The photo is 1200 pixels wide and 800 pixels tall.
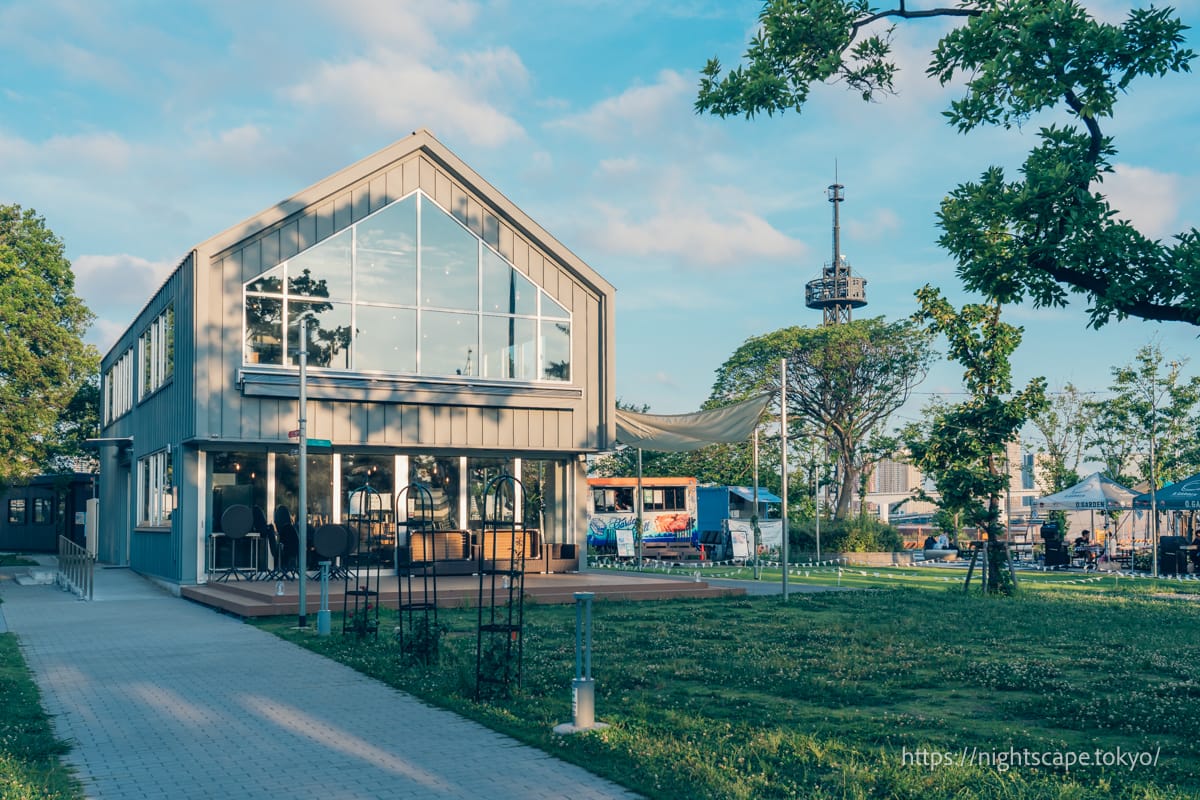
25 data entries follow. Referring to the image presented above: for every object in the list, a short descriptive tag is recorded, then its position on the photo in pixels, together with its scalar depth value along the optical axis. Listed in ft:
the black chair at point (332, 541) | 60.90
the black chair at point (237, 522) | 62.64
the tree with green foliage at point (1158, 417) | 129.08
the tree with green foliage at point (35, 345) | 106.93
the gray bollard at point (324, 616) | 44.94
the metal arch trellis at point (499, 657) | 29.55
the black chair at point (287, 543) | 65.92
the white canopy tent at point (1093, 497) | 97.86
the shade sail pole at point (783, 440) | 59.11
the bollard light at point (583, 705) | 24.75
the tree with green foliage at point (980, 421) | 64.08
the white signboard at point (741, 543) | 112.27
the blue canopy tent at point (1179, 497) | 87.97
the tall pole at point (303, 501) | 48.32
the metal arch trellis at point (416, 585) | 35.35
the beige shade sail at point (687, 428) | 74.08
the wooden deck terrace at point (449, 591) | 53.57
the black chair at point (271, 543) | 65.36
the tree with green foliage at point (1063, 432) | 154.20
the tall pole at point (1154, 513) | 85.15
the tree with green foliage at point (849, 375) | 152.05
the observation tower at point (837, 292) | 187.01
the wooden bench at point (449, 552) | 68.08
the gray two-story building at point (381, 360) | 64.13
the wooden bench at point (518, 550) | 69.04
